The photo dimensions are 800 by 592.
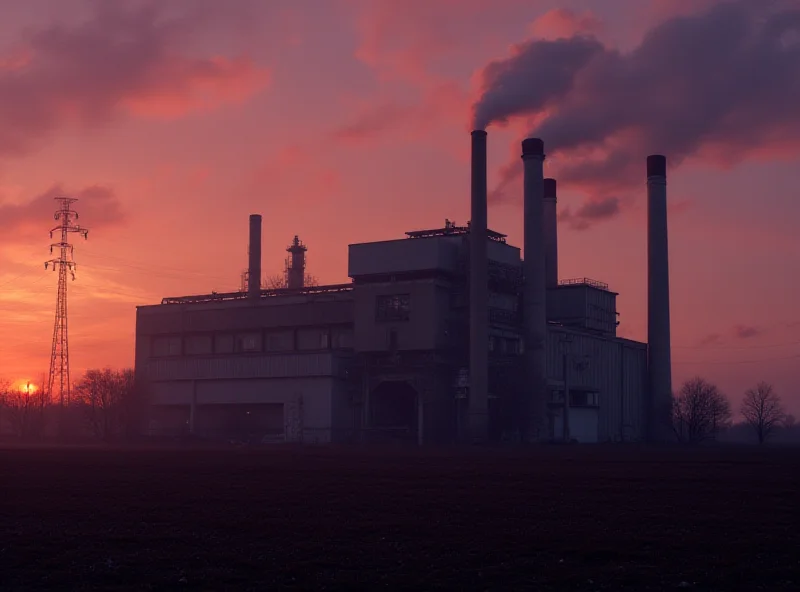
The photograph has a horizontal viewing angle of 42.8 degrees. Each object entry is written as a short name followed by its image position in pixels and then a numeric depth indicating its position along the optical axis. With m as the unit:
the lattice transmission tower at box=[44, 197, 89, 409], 104.69
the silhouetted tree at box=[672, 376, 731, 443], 121.94
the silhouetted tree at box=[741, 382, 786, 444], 139.75
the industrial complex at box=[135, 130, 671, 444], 100.50
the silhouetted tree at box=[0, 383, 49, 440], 122.69
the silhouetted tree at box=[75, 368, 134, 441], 114.75
